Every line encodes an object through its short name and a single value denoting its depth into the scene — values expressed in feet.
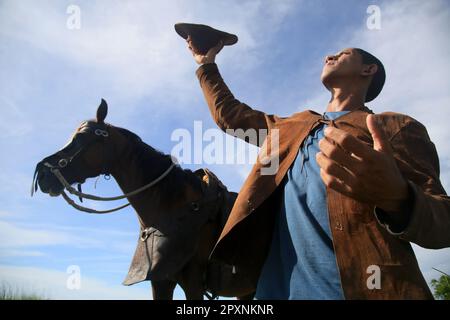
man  3.97
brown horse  12.54
